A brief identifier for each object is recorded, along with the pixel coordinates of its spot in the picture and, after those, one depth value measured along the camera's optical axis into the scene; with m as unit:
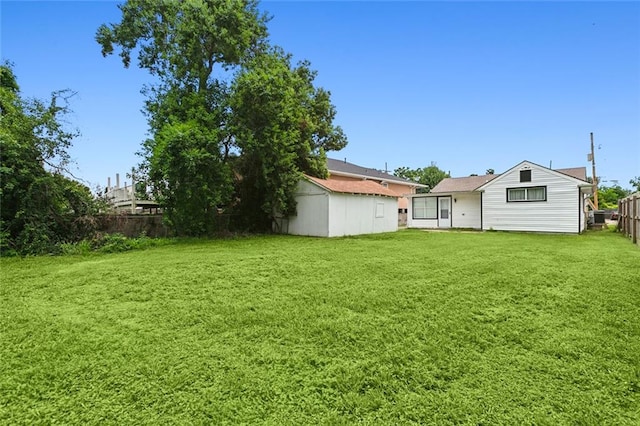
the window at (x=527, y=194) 15.83
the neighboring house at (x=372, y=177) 22.39
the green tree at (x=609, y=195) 35.91
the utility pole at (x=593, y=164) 22.24
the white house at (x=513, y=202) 15.21
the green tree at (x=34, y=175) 9.07
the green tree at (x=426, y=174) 45.41
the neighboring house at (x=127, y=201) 13.59
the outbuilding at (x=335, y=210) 13.86
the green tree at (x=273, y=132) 12.27
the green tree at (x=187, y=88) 11.26
